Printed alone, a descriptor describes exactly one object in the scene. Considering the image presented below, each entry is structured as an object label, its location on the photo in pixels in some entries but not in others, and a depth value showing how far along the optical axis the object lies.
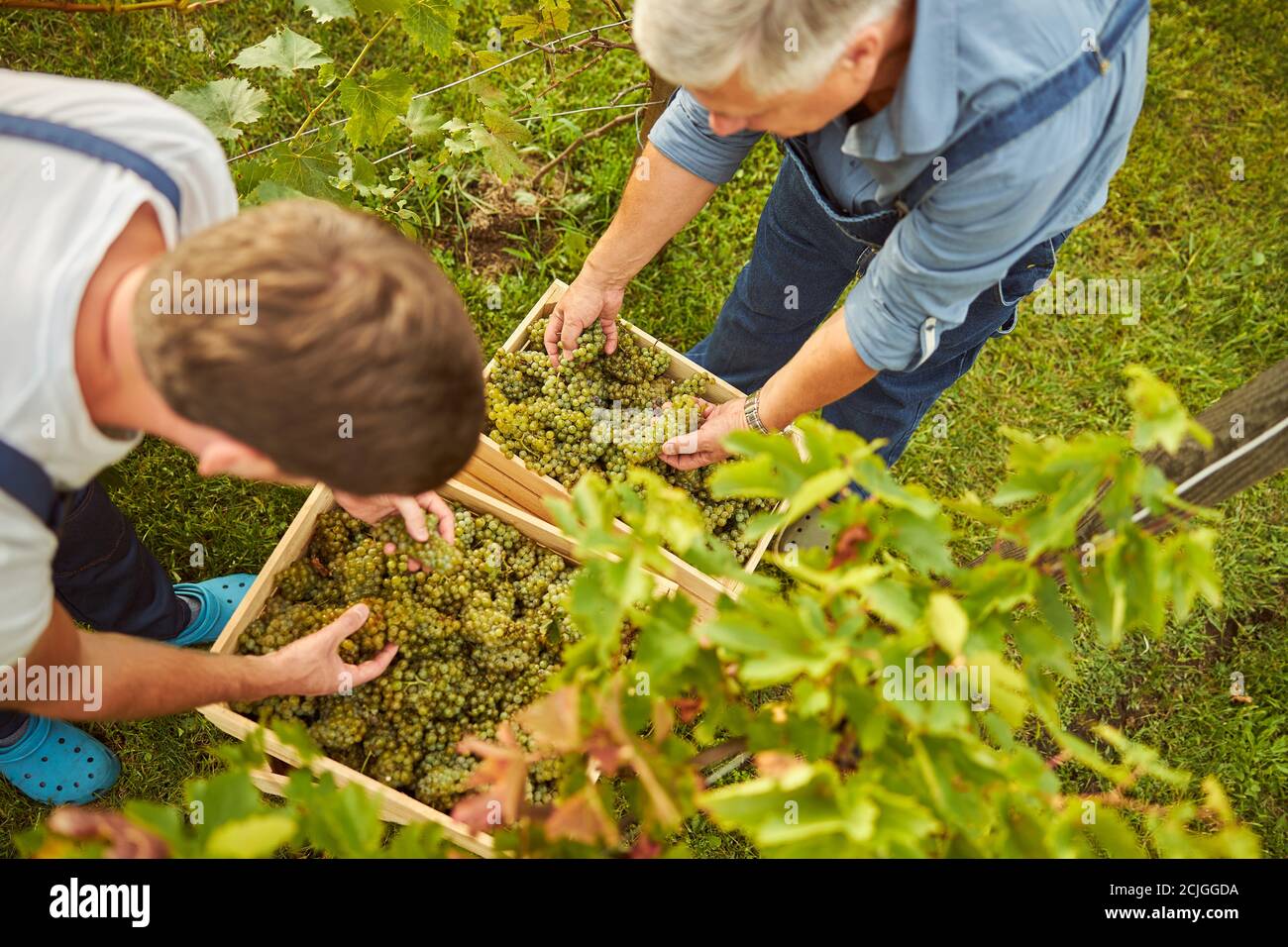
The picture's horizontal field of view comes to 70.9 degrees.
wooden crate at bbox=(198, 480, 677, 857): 1.99
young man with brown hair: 1.24
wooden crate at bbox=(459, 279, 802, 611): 2.43
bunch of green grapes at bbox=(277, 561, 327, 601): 2.24
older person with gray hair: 1.44
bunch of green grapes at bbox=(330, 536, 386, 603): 2.21
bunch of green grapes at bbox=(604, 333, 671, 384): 2.67
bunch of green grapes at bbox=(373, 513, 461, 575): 2.22
